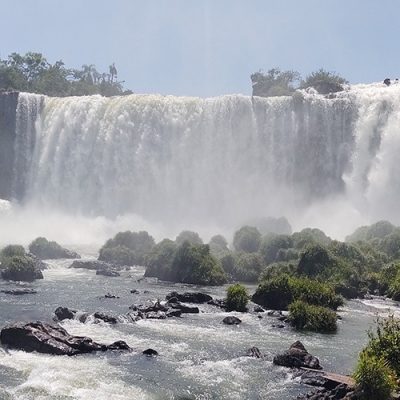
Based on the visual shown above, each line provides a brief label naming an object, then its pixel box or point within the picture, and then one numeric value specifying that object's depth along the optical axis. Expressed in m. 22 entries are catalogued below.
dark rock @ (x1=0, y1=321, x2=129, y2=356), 24.42
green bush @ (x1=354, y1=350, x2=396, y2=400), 17.80
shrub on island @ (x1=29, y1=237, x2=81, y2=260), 56.62
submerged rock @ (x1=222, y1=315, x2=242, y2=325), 31.11
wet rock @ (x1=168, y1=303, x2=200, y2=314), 34.00
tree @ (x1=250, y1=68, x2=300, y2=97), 119.31
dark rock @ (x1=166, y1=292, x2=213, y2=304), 37.41
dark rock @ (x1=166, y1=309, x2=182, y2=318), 32.95
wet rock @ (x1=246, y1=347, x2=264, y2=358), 24.94
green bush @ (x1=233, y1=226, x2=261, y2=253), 56.06
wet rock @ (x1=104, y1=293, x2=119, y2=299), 38.09
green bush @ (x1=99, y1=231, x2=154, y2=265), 56.44
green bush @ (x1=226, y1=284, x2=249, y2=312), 34.97
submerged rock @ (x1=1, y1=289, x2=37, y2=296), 38.09
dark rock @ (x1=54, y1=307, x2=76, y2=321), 30.89
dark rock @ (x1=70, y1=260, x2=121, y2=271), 51.68
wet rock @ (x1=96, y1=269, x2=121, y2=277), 48.69
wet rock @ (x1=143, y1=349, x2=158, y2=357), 24.92
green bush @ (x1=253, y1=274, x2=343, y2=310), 34.78
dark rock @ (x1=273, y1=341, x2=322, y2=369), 23.18
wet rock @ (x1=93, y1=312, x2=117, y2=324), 30.81
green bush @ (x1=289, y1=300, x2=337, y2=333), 30.48
